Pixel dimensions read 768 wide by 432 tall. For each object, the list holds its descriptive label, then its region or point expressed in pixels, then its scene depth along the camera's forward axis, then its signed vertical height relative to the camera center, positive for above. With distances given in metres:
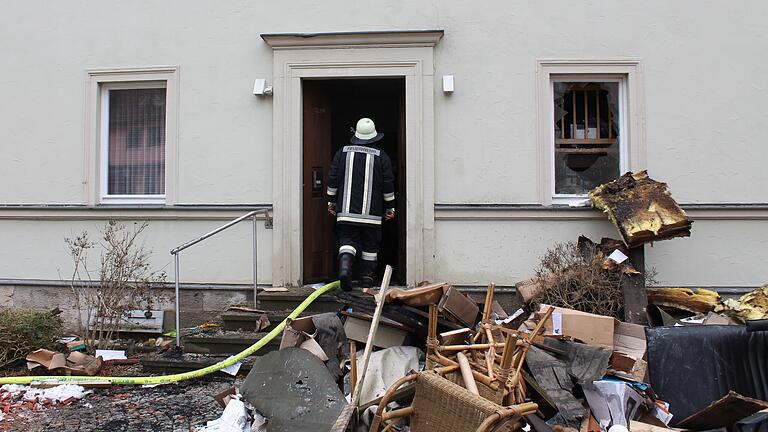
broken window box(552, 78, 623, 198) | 6.56 +1.11
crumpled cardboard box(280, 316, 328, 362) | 4.62 -0.84
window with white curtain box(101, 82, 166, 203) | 6.98 +1.12
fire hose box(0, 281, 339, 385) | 5.02 -1.24
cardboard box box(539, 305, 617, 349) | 4.91 -0.80
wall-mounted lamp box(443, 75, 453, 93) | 6.38 +1.62
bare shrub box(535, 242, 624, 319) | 5.38 -0.50
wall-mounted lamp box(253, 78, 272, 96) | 6.55 +1.63
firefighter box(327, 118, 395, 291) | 6.07 +0.35
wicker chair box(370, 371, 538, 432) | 3.05 -0.97
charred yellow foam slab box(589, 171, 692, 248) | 5.53 +0.23
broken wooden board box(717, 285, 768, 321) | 5.26 -0.69
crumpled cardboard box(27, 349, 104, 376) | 5.23 -1.16
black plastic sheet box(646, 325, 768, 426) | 4.13 -0.96
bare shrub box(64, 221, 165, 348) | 5.98 -0.50
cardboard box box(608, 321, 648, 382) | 4.45 -0.99
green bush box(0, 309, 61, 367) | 5.46 -0.94
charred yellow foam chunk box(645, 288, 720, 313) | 5.64 -0.66
